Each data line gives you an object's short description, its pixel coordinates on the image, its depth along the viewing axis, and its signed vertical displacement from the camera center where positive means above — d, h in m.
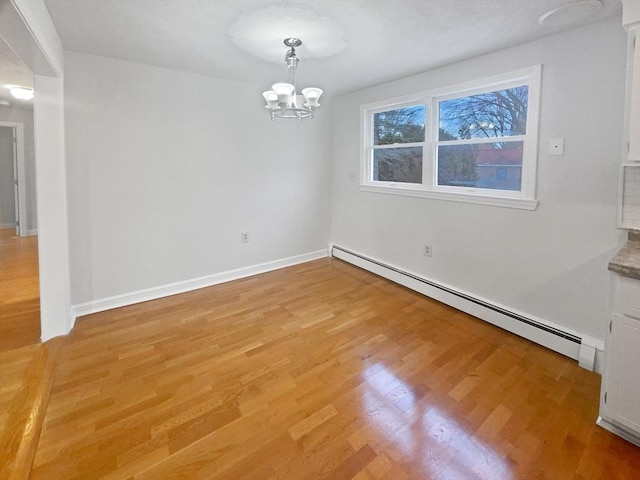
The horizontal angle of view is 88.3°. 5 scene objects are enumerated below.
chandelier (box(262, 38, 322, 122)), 2.32 +0.89
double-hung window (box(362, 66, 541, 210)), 2.62 +0.76
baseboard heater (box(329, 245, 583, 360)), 2.41 -0.80
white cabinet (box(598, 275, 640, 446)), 1.59 -0.70
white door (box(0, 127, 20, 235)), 6.16 +0.72
